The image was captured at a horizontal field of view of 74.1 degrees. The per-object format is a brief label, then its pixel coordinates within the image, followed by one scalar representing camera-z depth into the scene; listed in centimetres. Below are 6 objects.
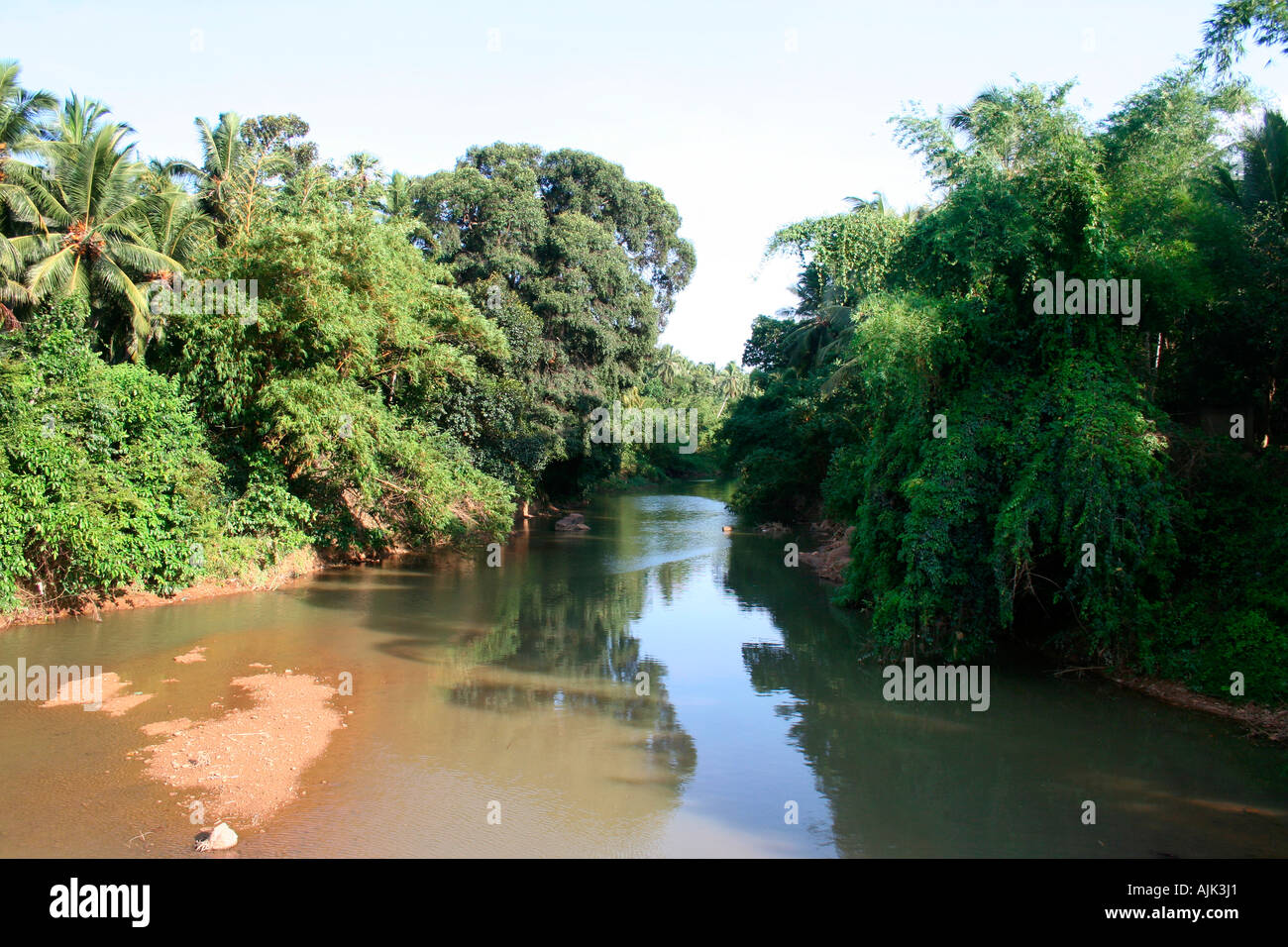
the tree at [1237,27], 989
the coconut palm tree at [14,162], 1758
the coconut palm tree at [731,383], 8062
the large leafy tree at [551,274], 3038
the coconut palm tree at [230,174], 2342
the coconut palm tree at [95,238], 1817
